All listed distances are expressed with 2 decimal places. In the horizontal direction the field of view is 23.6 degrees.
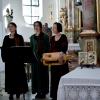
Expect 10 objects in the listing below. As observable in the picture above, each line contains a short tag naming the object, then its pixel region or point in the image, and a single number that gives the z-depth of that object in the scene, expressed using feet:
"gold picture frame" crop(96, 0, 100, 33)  12.88
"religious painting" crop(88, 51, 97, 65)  11.46
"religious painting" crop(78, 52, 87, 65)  11.47
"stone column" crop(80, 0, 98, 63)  12.24
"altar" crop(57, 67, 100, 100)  9.30
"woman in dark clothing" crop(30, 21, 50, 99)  16.43
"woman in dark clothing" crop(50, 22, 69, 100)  14.89
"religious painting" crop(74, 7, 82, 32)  28.65
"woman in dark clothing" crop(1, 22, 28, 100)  15.75
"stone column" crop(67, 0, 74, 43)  28.81
